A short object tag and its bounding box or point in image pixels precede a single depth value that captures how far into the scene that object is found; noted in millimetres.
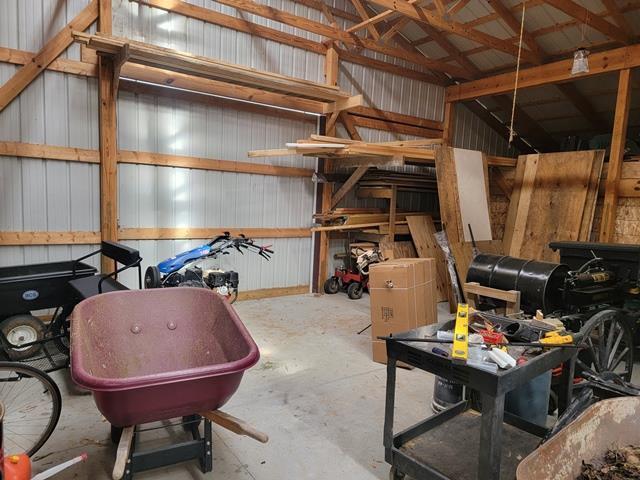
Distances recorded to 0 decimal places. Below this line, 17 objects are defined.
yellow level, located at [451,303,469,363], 1626
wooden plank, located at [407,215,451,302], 5742
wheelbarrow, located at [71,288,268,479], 1472
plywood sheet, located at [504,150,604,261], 5168
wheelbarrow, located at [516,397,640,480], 1352
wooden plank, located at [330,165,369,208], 5388
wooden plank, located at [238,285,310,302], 5218
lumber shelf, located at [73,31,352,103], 3498
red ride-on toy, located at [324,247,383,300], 5504
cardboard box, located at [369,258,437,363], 3295
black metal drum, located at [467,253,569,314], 3012
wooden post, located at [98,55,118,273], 3986
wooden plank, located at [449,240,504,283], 4902
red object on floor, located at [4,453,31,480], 1305
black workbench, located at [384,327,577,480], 1553
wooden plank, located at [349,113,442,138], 5926
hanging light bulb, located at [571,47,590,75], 3564
